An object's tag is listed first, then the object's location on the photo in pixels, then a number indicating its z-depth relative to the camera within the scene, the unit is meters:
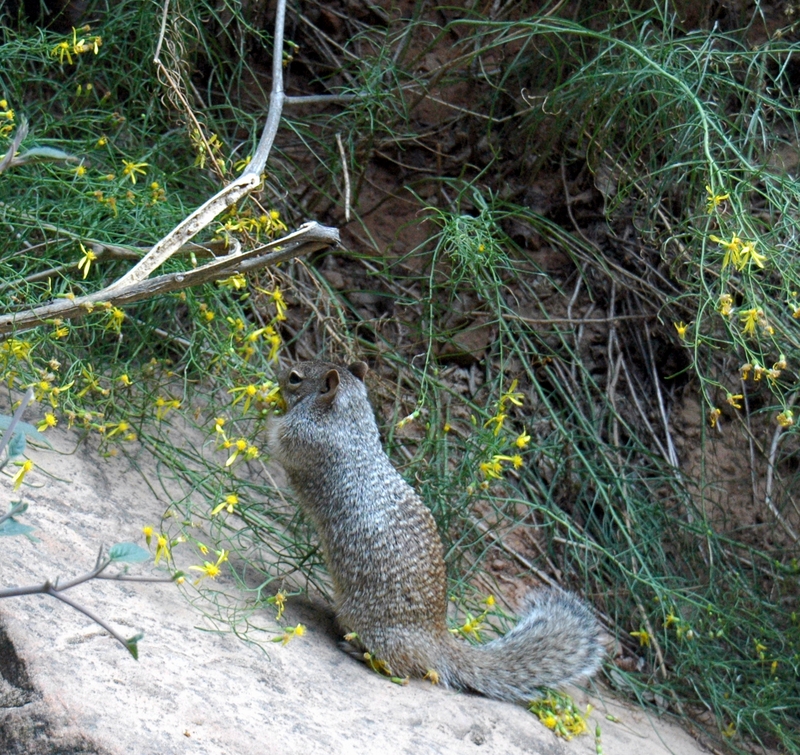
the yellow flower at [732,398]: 6.31
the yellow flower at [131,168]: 6.78
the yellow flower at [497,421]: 6.77
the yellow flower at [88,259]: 5.80
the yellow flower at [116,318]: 6.12
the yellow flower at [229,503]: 5.66
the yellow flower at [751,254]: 5.77
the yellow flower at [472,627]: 6.39
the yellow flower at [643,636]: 7.17
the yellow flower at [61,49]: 6.70
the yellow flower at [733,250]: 5.80
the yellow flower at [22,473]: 4.36
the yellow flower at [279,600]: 5.65
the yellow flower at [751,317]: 5.80
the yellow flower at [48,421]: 5.61
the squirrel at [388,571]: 6.05
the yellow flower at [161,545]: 4.79
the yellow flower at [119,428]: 6.23
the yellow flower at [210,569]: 5.19
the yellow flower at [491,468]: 6.49
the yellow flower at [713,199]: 6.18
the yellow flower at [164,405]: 6.39
